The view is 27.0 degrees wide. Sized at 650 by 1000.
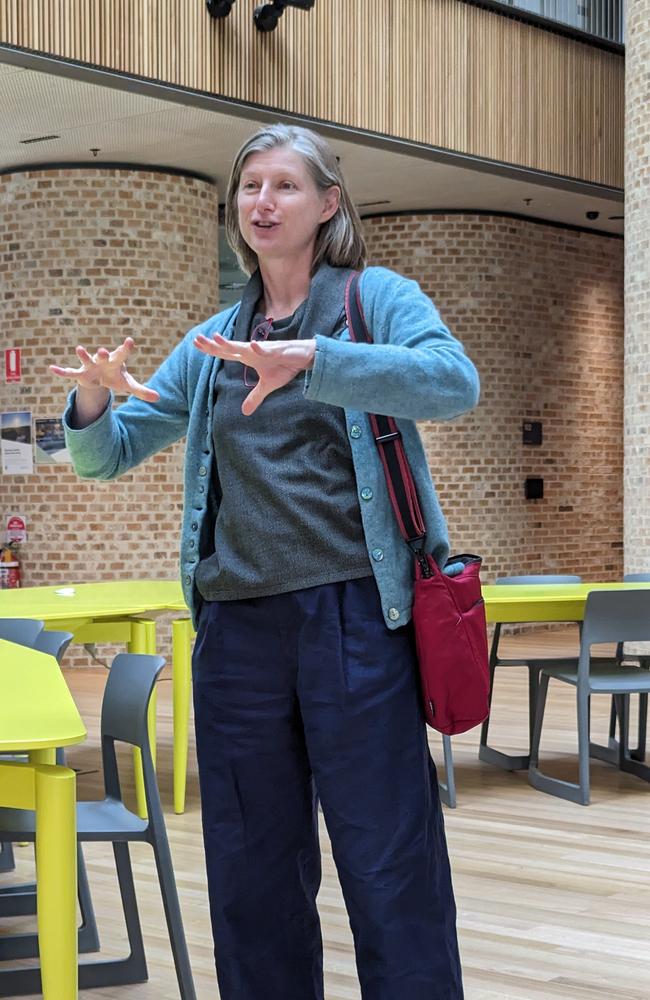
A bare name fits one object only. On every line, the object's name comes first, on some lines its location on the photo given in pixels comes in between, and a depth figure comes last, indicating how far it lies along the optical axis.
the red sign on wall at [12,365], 10.18
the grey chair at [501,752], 6.41
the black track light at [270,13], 8.41
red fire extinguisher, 10.06
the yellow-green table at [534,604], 6.03
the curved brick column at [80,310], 10.07
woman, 2.11
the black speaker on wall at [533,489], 12.70
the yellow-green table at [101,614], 5.27
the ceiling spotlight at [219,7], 8.27
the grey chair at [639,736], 6.53
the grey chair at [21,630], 4.32
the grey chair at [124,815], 3.21
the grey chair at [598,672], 5.86
